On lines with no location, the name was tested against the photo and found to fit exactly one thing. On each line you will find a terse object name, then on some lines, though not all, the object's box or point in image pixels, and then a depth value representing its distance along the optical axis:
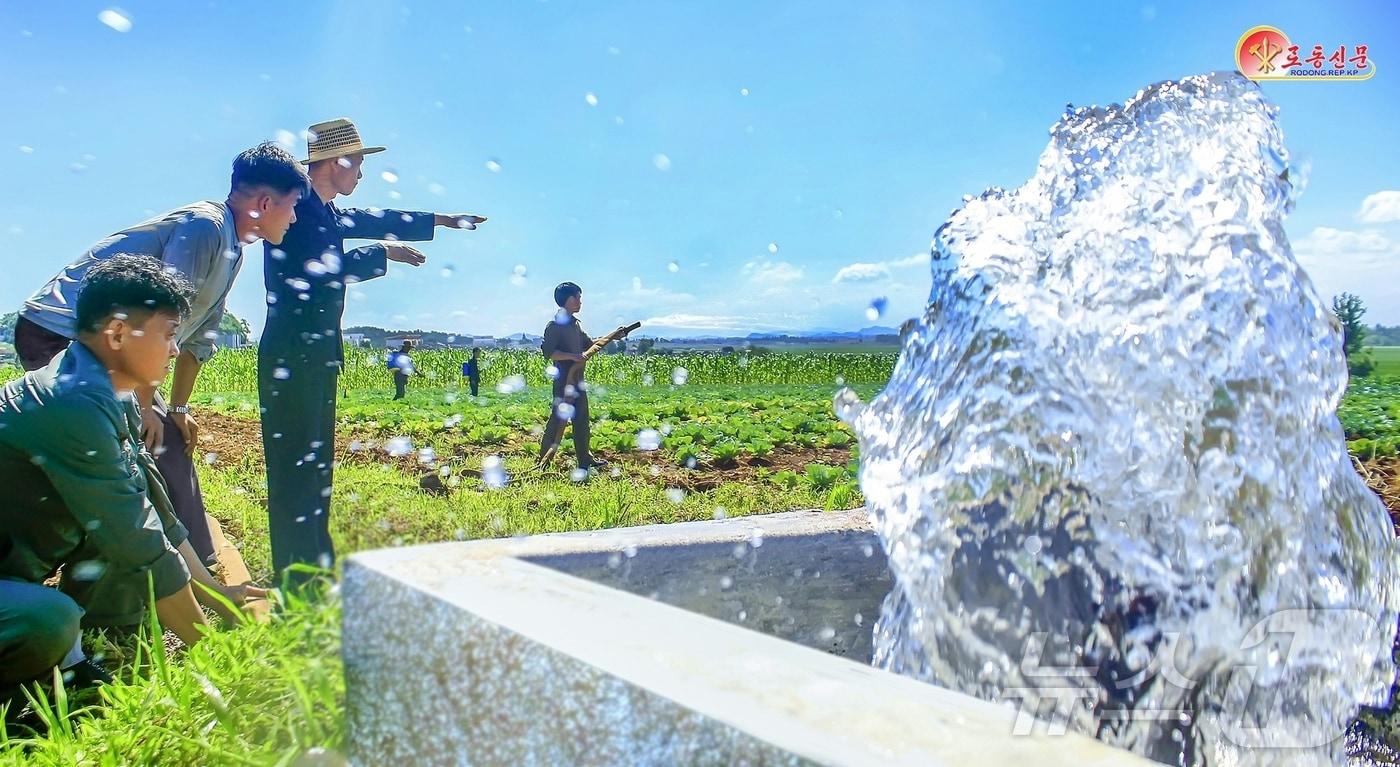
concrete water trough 0.67
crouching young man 1.90
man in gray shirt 2.46
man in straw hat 2.96
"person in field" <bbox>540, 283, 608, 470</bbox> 5.22
